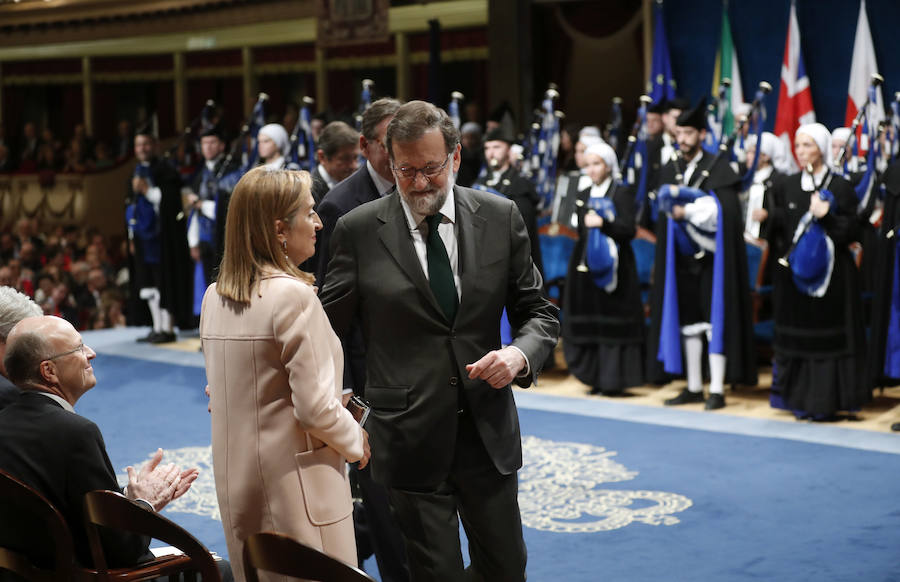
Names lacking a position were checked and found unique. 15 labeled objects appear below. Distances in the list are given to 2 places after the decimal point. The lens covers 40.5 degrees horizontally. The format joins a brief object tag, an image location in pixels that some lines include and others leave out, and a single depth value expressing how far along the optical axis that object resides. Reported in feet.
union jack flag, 34.42
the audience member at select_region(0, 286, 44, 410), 11.41
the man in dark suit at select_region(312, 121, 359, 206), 14.93
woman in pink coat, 8.68
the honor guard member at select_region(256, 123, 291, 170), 28.27
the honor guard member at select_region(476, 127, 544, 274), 27.55
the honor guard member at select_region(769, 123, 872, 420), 22.52
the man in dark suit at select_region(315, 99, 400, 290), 12.35
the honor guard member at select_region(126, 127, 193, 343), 34.76
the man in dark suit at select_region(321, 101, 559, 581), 9.86
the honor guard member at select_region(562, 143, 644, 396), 25.81
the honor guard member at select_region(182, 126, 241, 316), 32.27
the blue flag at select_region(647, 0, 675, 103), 35.65
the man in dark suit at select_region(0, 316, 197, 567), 9.20
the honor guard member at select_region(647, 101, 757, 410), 24.08
